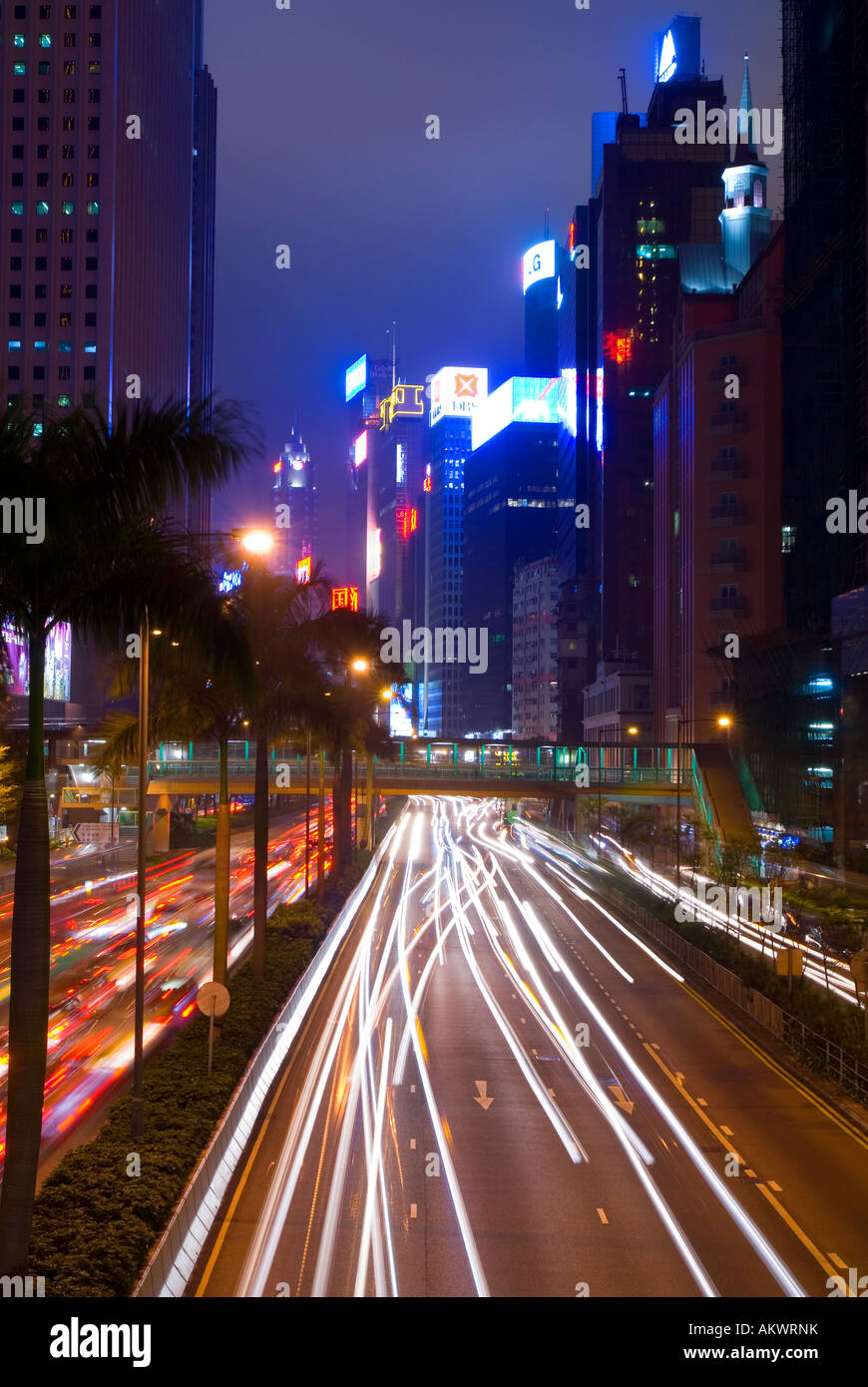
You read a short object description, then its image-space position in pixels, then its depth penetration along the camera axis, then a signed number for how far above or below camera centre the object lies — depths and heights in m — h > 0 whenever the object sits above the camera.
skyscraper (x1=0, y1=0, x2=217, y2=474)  120.94 +56.35
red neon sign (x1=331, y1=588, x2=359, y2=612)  87.06 +11.19
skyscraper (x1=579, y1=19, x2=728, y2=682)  135.50 +46.43
